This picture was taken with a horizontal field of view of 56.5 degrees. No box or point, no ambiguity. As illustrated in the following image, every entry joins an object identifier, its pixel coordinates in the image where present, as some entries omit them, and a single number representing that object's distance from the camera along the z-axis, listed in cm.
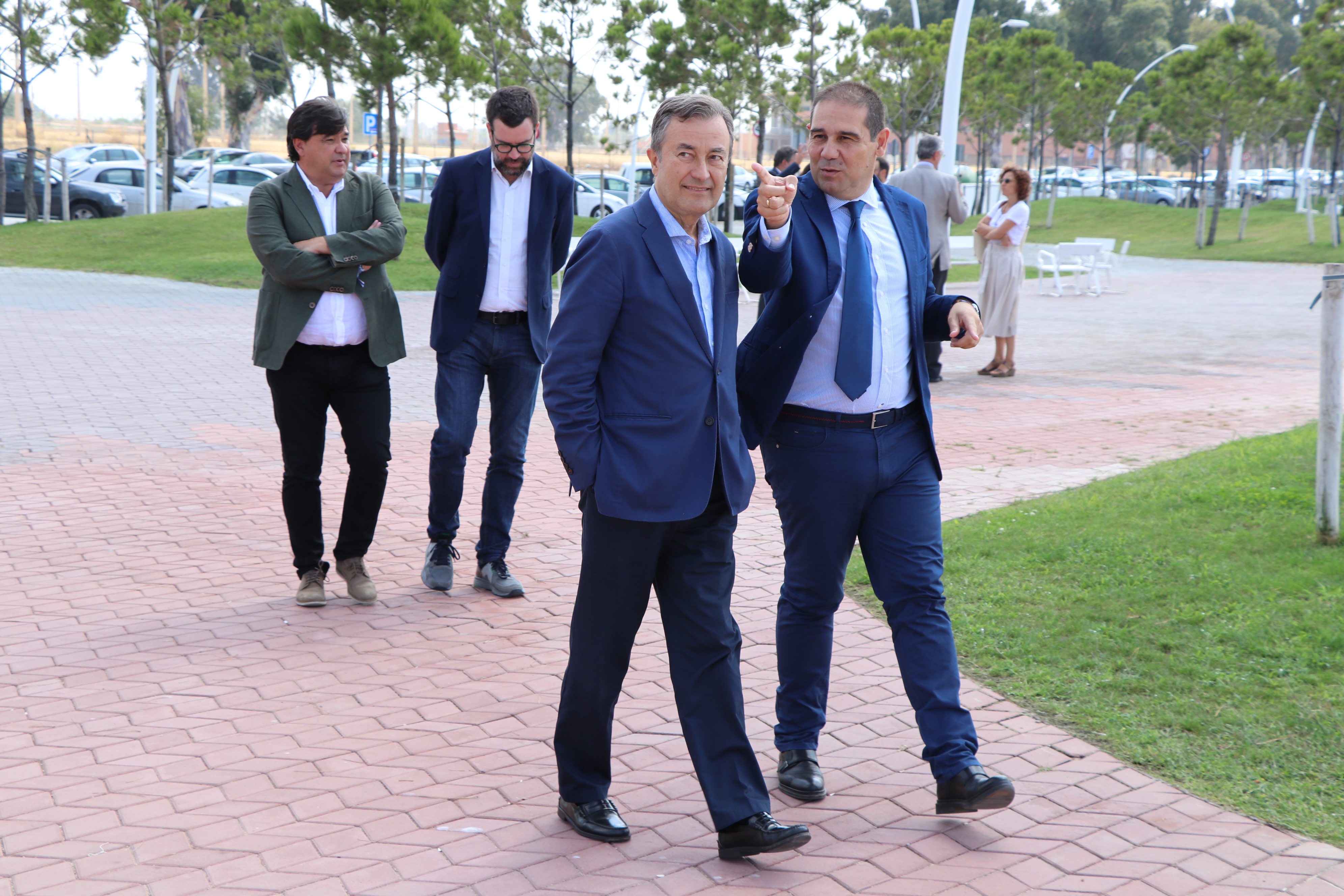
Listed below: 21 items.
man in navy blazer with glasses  519
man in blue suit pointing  340
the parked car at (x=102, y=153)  3869
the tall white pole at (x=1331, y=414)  555
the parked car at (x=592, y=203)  3191
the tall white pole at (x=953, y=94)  1597
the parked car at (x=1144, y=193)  5284
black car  2942
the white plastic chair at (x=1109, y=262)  2238
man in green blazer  491
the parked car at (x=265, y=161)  3450
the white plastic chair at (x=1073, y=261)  2173
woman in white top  1137
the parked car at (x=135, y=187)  3052
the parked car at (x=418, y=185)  3484
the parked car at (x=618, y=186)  3428
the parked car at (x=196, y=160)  3406
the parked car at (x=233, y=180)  3147
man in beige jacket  1017
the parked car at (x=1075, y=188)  5819
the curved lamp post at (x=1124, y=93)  4784
